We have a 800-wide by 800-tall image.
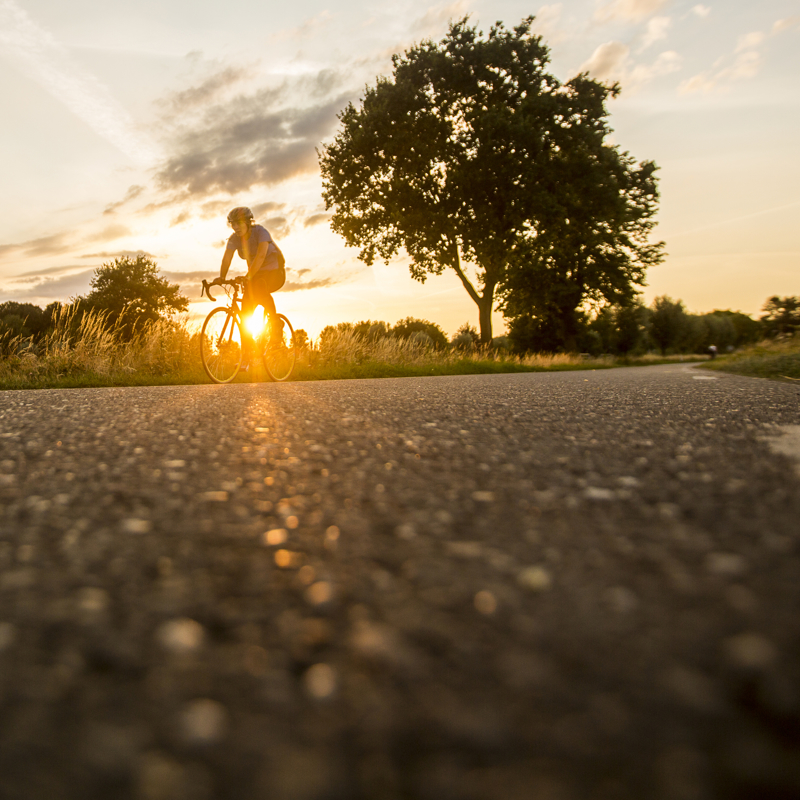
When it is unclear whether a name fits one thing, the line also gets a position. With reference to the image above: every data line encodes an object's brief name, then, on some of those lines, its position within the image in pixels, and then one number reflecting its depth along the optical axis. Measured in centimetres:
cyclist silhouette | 691
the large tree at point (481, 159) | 2181
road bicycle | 736
